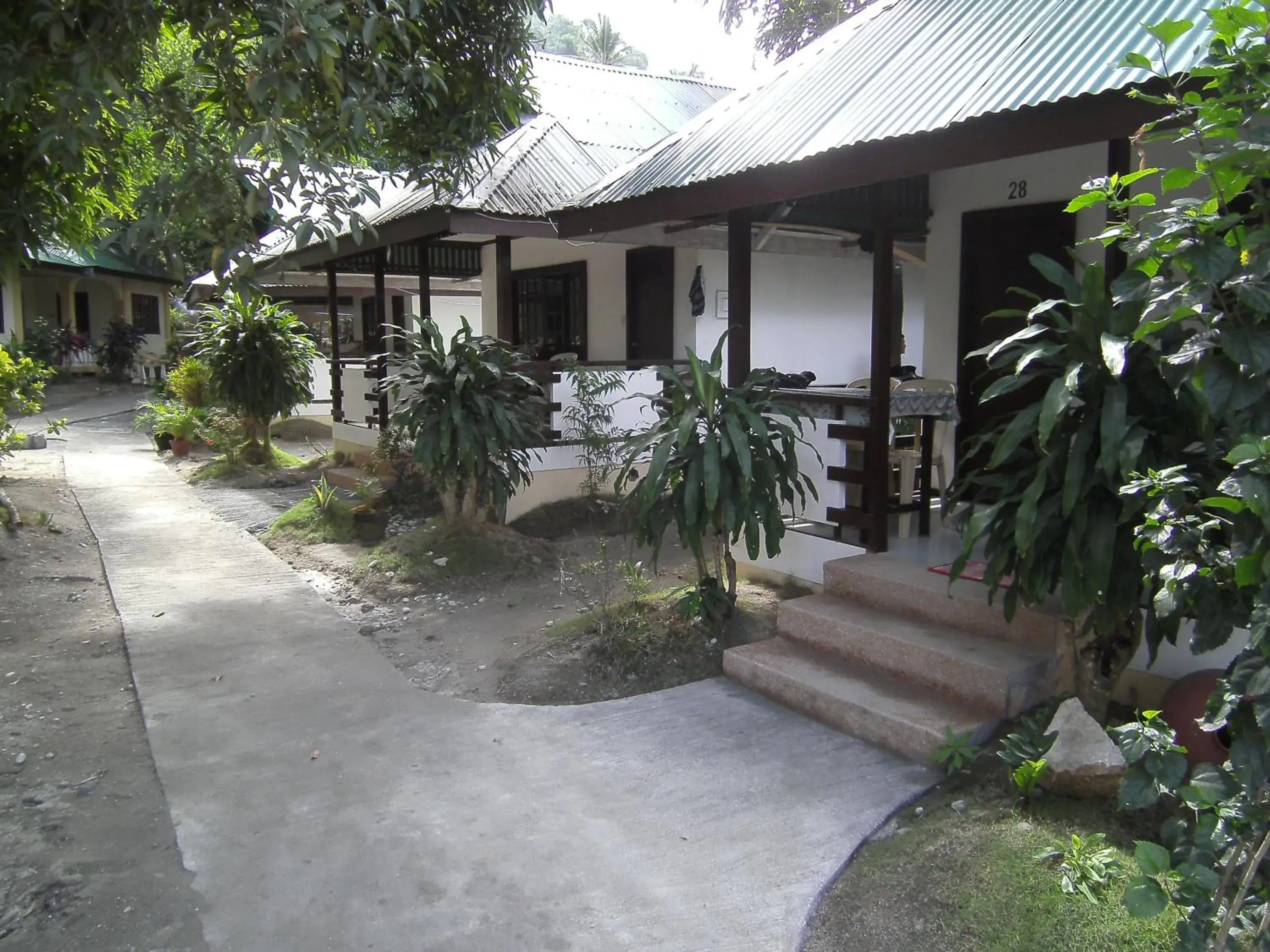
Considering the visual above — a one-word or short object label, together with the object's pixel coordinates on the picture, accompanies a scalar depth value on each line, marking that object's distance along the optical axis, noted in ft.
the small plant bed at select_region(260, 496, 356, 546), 32.63
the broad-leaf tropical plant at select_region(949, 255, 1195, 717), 12.34
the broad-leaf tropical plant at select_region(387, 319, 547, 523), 27.27
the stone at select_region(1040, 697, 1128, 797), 12.05
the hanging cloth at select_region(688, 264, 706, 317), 37.29
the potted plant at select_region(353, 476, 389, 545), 32.81
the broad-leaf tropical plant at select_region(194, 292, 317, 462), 46.52
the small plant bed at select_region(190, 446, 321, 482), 46.26
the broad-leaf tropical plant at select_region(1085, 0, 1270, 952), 7.00
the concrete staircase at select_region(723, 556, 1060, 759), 14.85
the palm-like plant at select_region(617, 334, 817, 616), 18.43
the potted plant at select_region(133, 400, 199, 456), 53.78
